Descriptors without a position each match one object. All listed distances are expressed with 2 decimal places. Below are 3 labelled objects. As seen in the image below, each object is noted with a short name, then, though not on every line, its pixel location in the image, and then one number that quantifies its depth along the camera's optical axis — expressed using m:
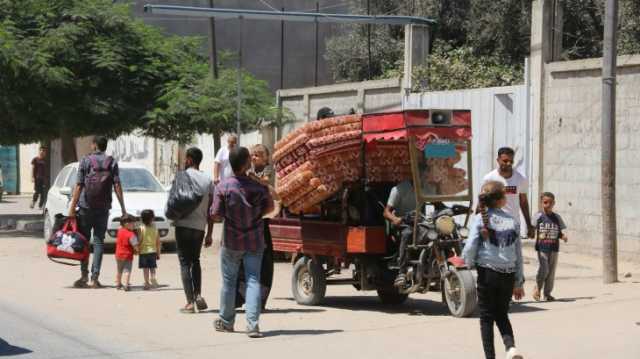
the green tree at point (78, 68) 21.41
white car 19.38
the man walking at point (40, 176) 30.27
